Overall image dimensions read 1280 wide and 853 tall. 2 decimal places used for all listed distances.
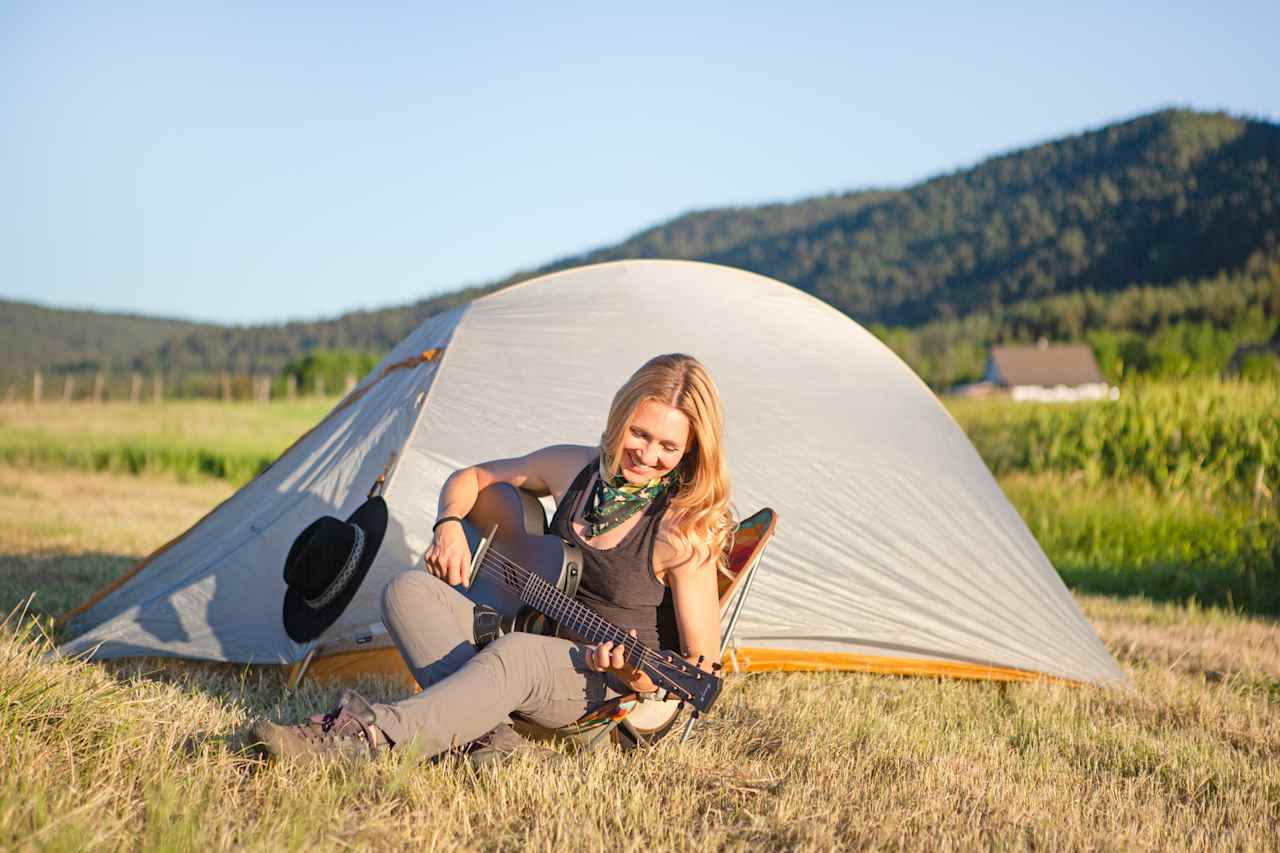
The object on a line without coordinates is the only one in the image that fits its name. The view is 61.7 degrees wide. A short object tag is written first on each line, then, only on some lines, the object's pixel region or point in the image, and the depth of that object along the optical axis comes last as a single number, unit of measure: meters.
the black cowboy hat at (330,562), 3.59
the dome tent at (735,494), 4.69
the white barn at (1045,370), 67.50
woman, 2.94
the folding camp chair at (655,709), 3.12
